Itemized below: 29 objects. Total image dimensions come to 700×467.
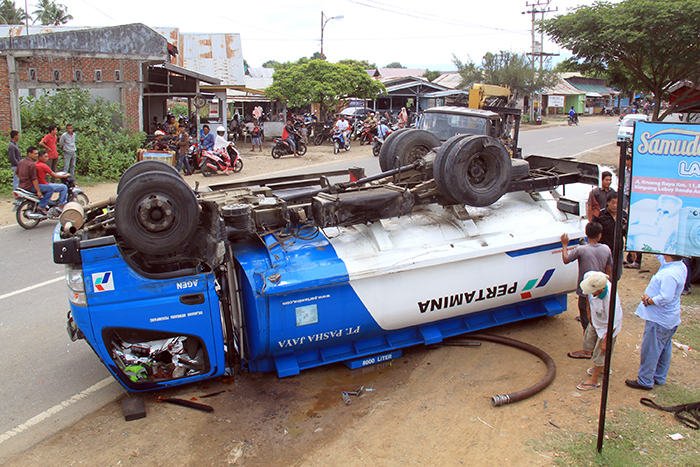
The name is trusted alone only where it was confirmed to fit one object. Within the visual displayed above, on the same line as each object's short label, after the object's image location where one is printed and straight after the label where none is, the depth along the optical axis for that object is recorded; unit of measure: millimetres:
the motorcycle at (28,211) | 10820
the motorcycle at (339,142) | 23625
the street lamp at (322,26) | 43578
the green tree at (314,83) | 26031
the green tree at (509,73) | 40031
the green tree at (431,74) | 62356
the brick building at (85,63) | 16406
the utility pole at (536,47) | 44431
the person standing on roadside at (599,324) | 5230
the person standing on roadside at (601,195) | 7091
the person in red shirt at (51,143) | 14133
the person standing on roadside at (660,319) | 4918
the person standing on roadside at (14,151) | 12561
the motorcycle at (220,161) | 17578
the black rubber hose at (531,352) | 4895
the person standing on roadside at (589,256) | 5699
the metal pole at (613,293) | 3977
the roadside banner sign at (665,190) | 4211
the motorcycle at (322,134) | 27312
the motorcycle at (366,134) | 26859
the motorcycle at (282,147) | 22109
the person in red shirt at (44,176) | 11156
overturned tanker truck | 4398
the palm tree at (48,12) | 60531
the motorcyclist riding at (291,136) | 22234
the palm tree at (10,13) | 52075
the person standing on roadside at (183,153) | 17755
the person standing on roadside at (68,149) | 14695
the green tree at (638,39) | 13258
